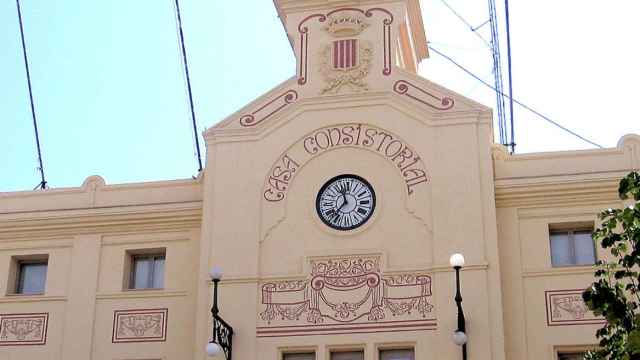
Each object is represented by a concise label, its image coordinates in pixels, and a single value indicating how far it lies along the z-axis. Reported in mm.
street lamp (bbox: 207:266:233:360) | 23484
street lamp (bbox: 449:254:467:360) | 23114
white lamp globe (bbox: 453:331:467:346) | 23438
